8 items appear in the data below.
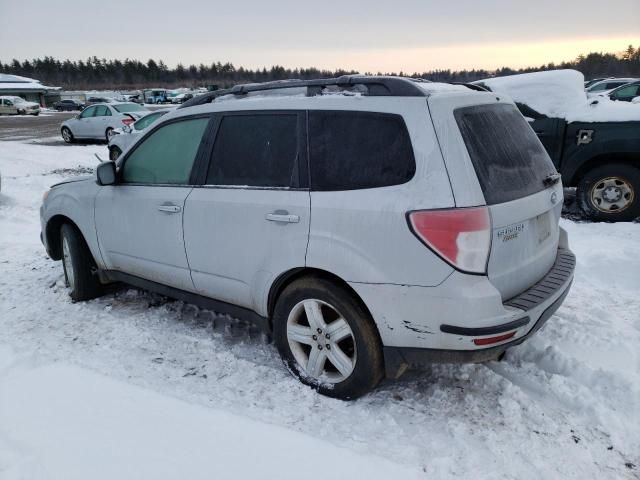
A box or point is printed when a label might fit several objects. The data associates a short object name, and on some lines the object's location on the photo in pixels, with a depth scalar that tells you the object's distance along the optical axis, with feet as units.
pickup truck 21.44
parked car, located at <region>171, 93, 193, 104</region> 182.48
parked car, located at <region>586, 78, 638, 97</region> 72.69
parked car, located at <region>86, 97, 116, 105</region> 171.24
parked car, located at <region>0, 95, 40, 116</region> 146.41
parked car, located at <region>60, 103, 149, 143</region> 60.54
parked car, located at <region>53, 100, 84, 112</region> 173.99
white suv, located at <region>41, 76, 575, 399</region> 8.29
